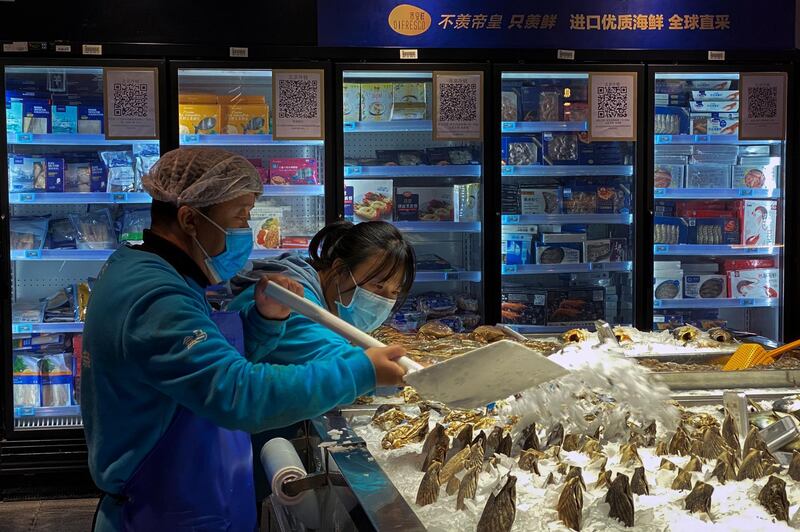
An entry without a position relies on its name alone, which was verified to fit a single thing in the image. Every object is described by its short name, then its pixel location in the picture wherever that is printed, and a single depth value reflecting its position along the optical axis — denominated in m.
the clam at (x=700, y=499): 1.53
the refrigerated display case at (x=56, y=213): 4.67
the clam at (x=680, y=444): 1.92
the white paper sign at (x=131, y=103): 4.68
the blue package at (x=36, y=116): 4.75
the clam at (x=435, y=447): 1.83
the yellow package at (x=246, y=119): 4.94
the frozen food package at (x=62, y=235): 4.88
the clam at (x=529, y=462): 1.80
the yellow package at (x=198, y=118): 4.87
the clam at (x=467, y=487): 1.56
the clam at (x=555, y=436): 2.00
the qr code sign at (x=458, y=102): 4.87
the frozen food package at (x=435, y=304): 5.16
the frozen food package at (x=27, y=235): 4.83
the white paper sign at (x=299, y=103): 4.78
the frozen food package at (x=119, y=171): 4.88
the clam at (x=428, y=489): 1.60
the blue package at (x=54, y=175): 4.80
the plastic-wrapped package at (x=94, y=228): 4.95
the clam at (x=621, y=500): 1.47
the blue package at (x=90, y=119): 4.82
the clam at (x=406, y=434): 2.03
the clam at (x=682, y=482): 1.66
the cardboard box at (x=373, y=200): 5.15
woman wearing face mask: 2.38
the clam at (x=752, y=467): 1.72
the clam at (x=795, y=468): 1.73
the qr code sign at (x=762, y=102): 5.13
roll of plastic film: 1.72
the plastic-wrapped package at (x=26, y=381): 4.89
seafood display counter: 1.50
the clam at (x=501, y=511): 1.42
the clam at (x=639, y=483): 1.63
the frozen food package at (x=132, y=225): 4.94
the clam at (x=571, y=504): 1.46
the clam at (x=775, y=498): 1.51
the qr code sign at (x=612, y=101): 5.02
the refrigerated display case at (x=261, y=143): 4.83
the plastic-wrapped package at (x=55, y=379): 4.93
